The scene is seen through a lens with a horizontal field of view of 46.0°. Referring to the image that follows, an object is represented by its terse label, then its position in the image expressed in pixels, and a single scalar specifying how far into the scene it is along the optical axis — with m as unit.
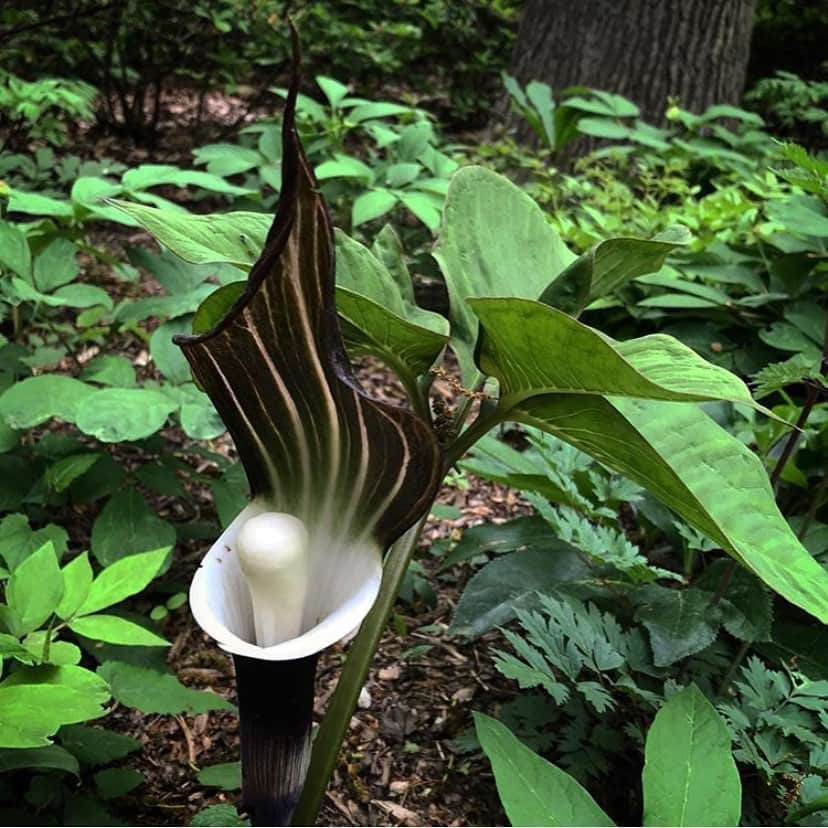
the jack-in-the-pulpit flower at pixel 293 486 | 0.21
